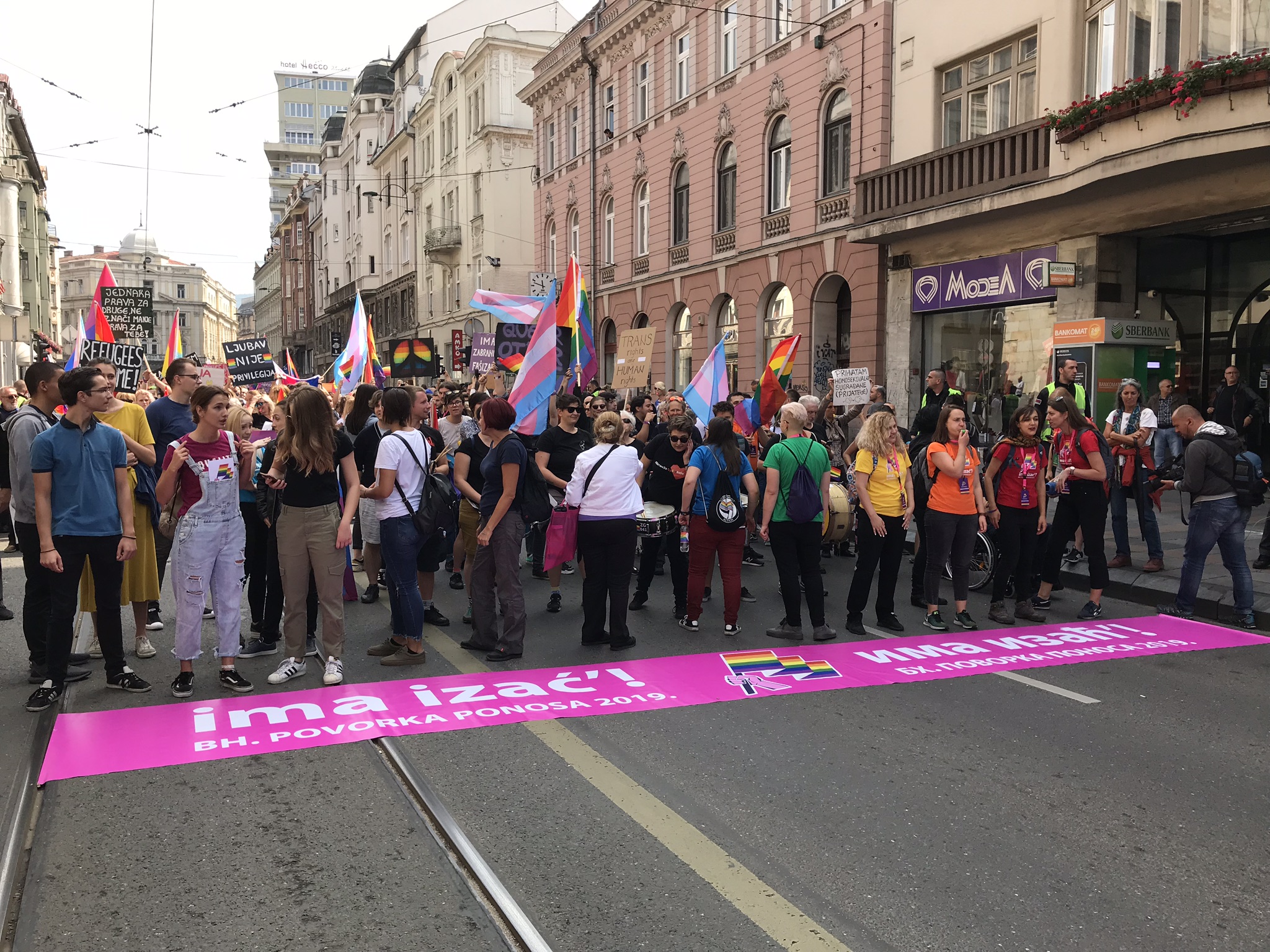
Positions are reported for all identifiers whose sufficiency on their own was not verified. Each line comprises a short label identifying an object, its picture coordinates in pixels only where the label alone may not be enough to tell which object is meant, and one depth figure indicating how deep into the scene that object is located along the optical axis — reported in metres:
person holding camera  8.34
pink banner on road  5.36
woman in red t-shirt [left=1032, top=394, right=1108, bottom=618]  8.66
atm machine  15.37
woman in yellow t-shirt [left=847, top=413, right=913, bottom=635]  8.11
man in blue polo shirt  5.93
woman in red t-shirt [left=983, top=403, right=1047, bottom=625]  8.48
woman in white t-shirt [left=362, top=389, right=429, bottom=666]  6.91
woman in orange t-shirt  8.19
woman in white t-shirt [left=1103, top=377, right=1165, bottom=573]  10.31
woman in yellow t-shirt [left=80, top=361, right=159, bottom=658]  7.04
